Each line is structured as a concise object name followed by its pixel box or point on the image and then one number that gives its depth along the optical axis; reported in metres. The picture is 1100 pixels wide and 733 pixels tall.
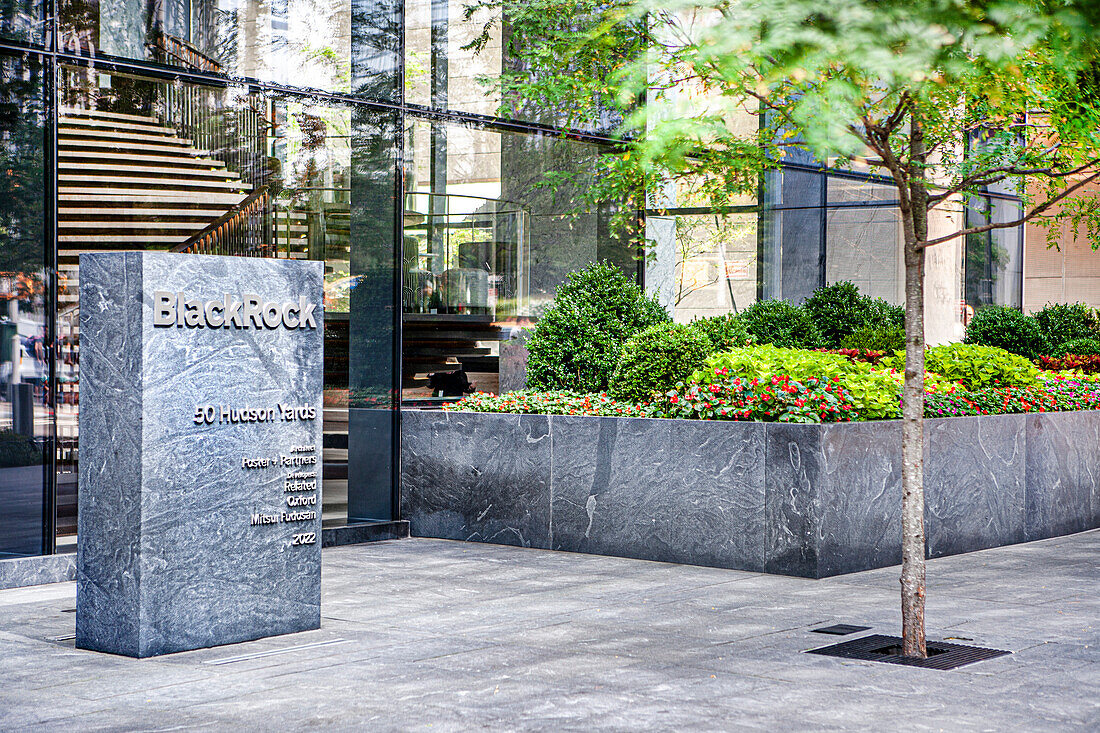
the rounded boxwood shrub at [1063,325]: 20.56
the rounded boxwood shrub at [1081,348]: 19.69
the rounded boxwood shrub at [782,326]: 17.44
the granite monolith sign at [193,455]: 7.12
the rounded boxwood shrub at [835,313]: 18.00
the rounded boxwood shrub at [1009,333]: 20.41
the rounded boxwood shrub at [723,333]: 13.35
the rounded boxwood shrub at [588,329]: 12.40
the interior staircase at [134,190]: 13.17
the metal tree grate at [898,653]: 6.95
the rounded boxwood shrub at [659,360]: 11.43
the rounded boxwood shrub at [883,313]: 18.28
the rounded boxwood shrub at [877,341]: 17.17
